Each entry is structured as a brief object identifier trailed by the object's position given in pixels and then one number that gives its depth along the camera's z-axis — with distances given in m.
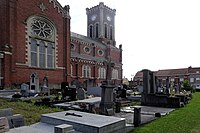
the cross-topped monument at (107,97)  8.18
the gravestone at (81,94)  12.27
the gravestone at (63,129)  3.35
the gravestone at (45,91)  15.94
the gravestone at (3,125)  3.86
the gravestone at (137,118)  6.36
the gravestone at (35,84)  16.75
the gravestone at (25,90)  13.73
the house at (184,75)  53.31
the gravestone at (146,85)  12.02
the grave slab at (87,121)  4.29
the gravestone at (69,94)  11.79
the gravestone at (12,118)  4.73
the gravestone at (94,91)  16.80
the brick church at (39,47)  18.62
